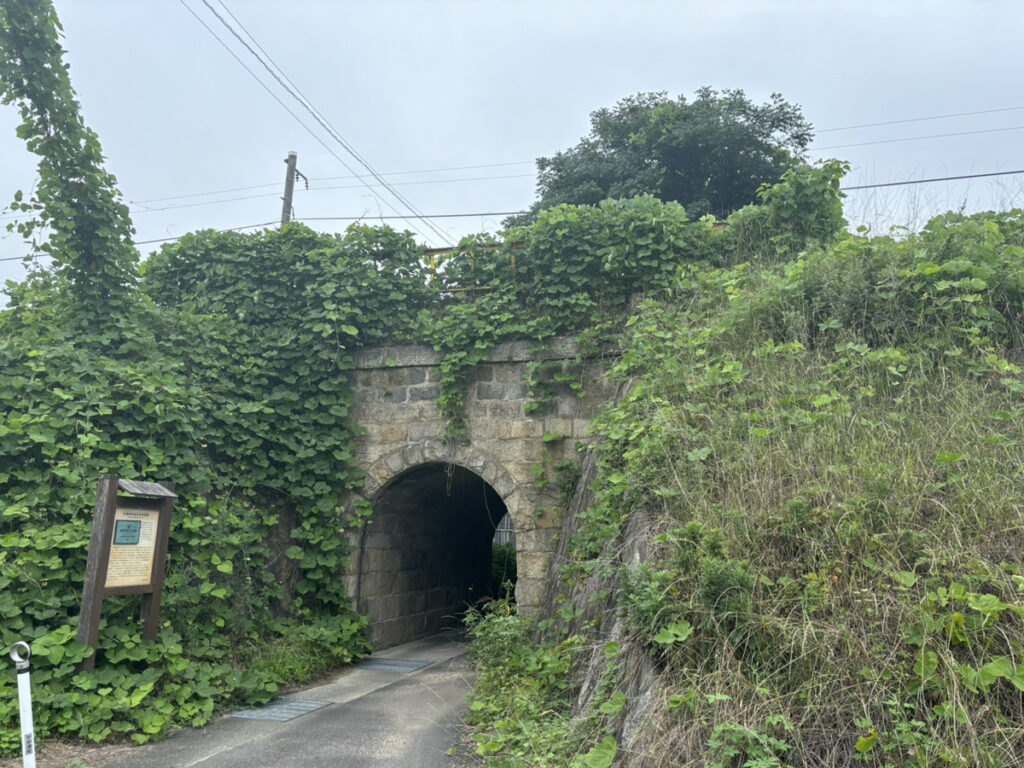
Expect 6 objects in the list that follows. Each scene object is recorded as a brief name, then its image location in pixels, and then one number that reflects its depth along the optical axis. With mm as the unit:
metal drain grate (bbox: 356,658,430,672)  7723
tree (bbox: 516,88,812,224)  16625
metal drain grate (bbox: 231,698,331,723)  5602
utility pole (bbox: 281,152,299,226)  15943
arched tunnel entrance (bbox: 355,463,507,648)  8773
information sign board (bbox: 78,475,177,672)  5012
